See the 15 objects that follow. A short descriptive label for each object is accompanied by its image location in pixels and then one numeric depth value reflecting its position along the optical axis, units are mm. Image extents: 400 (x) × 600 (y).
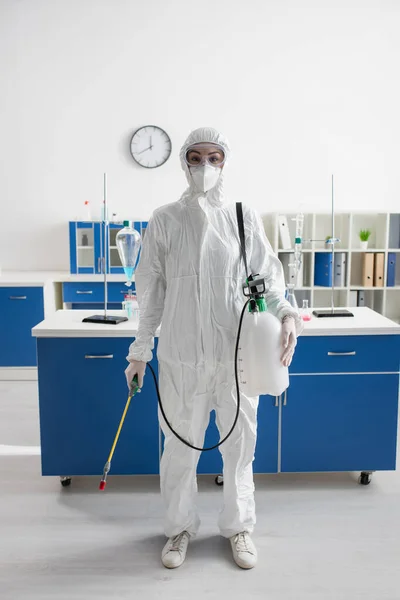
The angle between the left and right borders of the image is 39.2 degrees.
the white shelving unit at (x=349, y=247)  4504
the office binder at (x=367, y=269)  4512
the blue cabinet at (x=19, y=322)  4062
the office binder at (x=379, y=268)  4497
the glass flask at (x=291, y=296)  2438
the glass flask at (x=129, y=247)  2695
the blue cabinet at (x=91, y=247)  4363
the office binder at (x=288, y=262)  4410
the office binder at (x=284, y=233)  4441
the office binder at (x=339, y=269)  4480
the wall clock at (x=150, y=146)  4691
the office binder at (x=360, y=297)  4621
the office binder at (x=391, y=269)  4543
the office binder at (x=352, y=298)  4621
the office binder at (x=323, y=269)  4477
